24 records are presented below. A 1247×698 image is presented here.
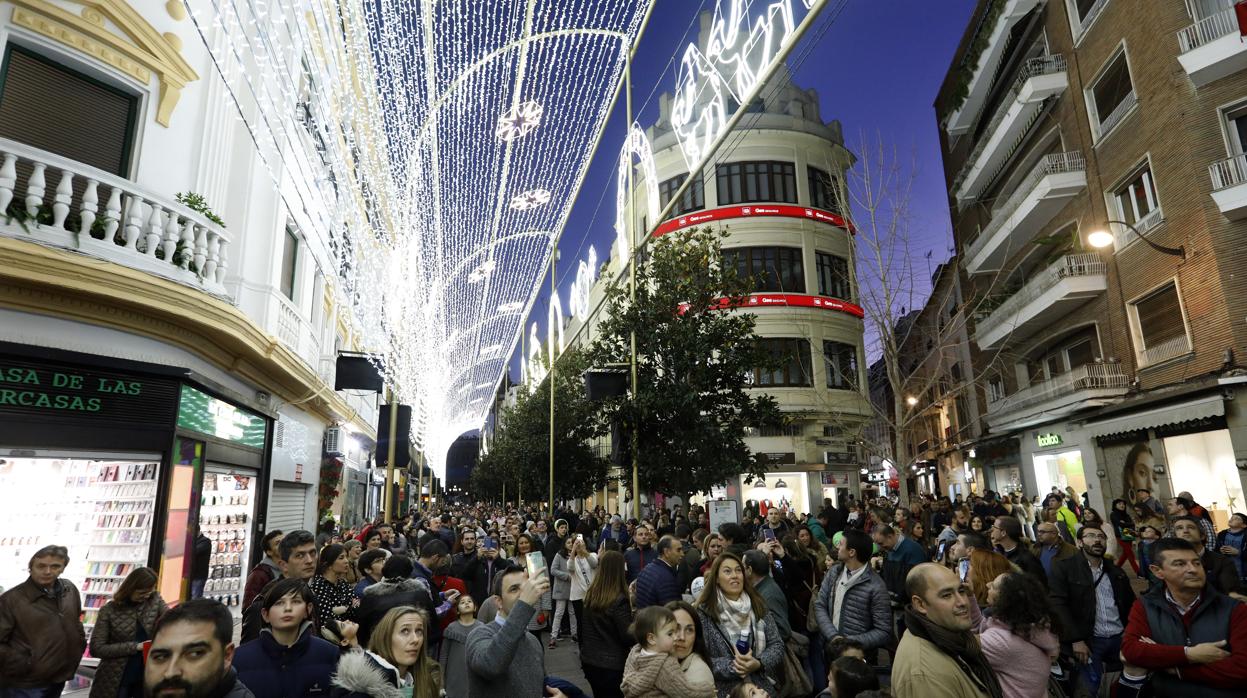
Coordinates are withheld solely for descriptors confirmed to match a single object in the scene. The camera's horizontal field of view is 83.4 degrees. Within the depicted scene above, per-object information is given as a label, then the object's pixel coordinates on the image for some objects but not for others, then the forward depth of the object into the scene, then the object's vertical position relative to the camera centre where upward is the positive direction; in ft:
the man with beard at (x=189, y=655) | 8.18 -1.62
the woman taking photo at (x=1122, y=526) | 40.48 -2.14
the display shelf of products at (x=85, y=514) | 24.84 +0.20
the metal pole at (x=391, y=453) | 42.87 +3.76
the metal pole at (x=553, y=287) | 94.83 +29.21
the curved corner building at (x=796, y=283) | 104.88 +32.67
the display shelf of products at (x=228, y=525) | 33.78 -0.49
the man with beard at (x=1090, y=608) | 19.74 -3.25
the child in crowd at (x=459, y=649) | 13.30 -2.70
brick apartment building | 52.60 +22.81
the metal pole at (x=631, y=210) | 43.93 +19.02
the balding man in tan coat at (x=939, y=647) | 9.79 -2.16
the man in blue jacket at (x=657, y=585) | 19.70 -2.29
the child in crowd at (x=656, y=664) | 12.04 -2.76
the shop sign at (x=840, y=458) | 107.14 +5.93
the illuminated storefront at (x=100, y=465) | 24.34 +2.01
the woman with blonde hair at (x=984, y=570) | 18.20 -1.96
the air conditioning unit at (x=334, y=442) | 60.95 +6.04
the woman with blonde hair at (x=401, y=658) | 10.48 -2.29
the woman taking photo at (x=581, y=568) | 32.14 -2.85
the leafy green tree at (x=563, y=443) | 102.32 +9.53
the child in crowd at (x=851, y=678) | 11.37 -2.89
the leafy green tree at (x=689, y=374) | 50.55 +9.23
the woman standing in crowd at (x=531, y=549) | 23.39 -2.39
